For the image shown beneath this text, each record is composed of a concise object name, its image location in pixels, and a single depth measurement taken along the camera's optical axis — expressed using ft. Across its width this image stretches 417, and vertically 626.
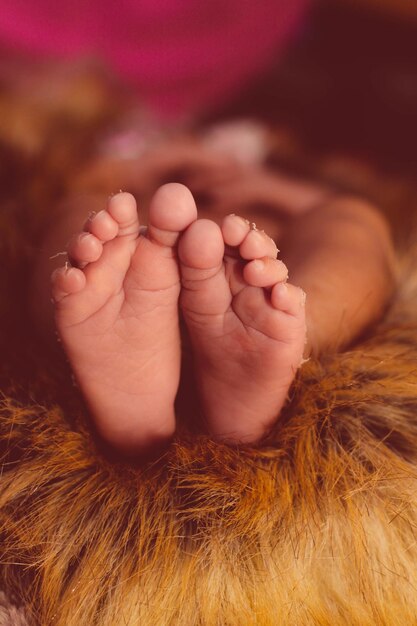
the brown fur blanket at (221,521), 1.04
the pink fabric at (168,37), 1.86
